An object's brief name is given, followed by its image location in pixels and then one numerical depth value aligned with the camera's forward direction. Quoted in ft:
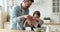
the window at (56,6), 9.96
